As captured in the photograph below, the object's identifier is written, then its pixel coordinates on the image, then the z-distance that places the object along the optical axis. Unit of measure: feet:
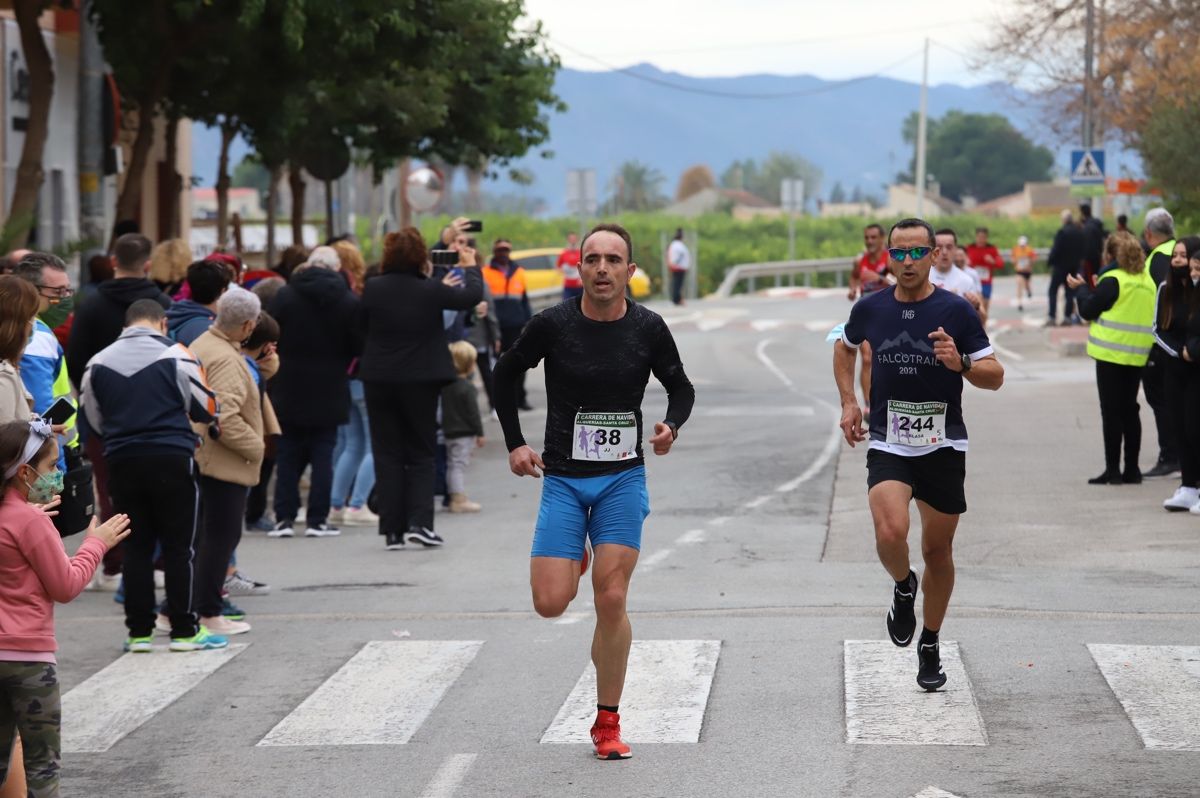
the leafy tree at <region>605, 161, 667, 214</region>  537.65
